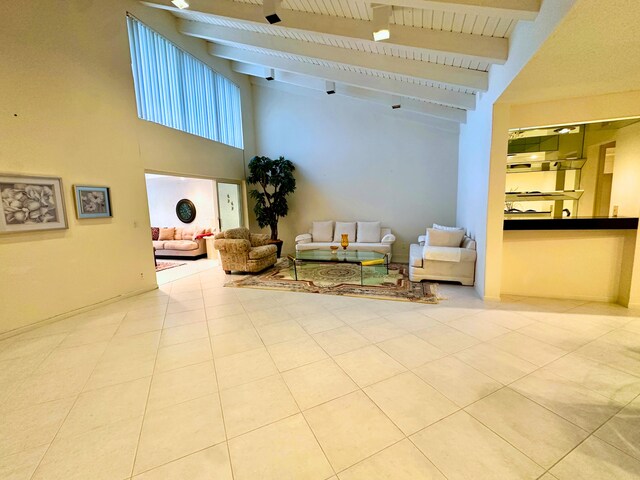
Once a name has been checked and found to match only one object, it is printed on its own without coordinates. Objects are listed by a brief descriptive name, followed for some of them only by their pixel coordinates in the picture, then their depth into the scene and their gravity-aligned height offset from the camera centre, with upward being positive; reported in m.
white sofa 6.05 -0.76
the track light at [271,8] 2.75 +2.01
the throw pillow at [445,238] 4.69 -0.58
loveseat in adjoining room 7.07 -0.83
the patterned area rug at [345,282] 4.03 -1.28
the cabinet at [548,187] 4.04 +0.23
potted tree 6.63 +0.53
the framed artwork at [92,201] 3.56 +0.15
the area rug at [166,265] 6.23 -1.30
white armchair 4.21 -0.95
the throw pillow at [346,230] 6.63 -0.57
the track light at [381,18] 2.65 +1.83
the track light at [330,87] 5.57 +2.44
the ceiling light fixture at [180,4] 3.26 +2.48
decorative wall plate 7.95 -0.02
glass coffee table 4.64 -0.94
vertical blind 4.46 +2.35
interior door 6.74 +0.08
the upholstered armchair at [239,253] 5.29 -0.87
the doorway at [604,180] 3.62 +0.28
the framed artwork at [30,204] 2.92 +0.11
